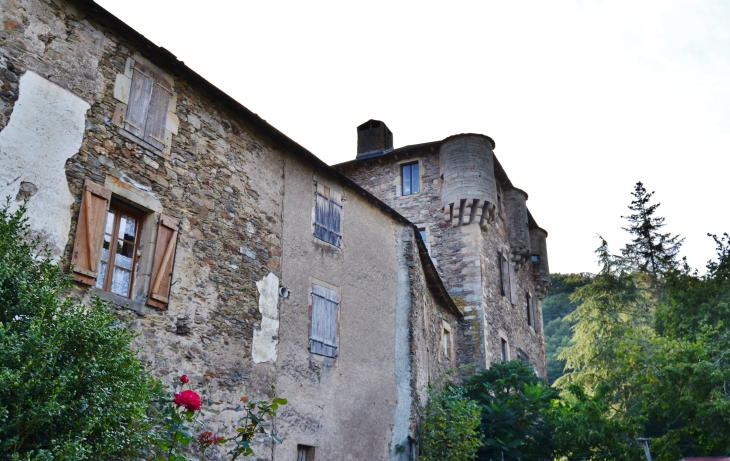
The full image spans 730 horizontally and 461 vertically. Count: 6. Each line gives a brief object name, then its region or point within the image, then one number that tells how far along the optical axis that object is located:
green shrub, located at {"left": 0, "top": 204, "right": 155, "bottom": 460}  5.16
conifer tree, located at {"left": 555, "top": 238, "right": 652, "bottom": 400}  26.02
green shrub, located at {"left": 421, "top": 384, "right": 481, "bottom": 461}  12.21
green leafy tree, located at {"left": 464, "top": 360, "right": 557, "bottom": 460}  14.13
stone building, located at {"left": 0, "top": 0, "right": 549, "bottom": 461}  7.48
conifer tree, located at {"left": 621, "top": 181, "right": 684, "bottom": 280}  27.33
